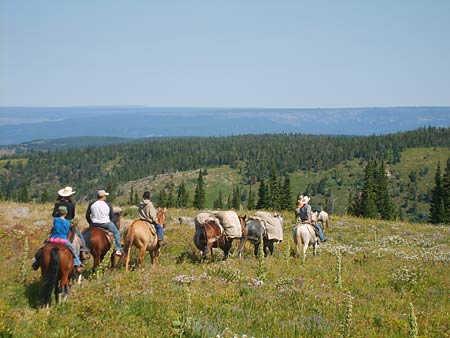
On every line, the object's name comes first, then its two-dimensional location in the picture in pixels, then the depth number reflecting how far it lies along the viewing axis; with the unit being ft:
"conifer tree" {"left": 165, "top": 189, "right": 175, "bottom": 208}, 432.99
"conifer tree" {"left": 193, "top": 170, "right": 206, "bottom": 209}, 415.44
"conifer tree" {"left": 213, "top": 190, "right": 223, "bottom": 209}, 465.88
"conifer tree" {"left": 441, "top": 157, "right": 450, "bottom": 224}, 291.34
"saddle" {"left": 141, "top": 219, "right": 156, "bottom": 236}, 57.06
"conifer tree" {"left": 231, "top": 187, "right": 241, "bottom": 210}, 498.20
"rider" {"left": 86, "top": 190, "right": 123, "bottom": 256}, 53.11
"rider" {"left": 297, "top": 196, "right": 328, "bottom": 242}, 71.26
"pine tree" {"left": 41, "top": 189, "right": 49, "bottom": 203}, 400.55
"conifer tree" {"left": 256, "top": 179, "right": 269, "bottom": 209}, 362.53
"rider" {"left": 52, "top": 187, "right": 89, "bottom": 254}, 46.71
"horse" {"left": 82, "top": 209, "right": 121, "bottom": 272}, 50.34
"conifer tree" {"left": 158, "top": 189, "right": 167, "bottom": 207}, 400.28
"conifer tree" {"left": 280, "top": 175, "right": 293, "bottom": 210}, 348.38
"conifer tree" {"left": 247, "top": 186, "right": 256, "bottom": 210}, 433.07
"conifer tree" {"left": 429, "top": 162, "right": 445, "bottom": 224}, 293.37
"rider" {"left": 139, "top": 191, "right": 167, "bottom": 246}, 58.03
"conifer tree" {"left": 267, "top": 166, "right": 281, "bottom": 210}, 347.54
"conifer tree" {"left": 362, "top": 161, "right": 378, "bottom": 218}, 329.52
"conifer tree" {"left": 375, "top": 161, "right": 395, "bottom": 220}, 346.13
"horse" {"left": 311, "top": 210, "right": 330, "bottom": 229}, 112.88
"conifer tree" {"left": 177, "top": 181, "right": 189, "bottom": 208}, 450.38
